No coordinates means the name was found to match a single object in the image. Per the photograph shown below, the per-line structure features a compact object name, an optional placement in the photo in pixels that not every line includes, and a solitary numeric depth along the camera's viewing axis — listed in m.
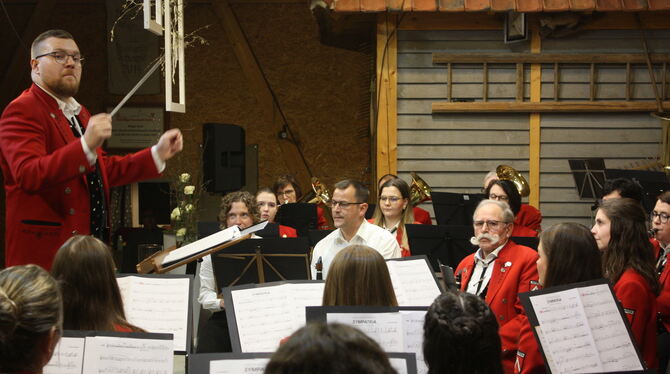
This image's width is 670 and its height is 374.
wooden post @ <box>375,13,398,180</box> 7.75
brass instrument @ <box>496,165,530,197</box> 7.25
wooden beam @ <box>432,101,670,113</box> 7.84
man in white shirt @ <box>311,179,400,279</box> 5.07
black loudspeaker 8.13
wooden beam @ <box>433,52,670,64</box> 7.83
